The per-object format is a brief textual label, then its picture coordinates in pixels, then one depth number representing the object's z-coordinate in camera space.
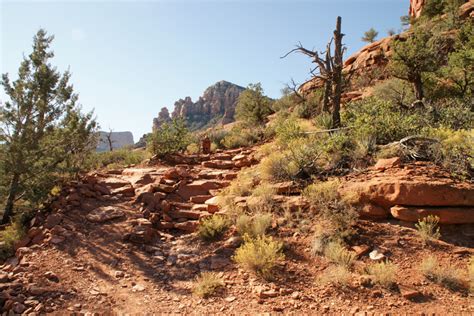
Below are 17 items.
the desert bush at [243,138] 12.64
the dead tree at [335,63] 9.16
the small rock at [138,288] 4.61
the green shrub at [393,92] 13.16
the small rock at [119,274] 4.94
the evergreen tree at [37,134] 7.35
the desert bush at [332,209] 5.07
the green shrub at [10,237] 5.85
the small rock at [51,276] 4.66
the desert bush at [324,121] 9.60
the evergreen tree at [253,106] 18.80
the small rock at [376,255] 4.53
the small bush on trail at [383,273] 4.05
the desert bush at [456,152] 5.48
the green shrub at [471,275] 3.84
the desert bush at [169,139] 11.62
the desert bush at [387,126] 7.24
